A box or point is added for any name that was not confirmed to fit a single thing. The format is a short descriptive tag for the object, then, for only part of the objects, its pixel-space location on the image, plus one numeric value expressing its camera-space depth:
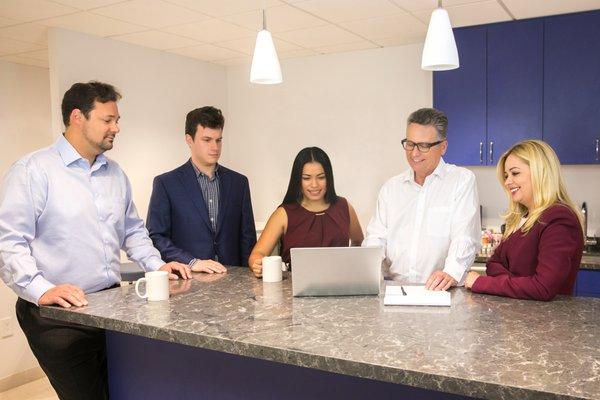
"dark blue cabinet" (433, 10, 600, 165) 3.70
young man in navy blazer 2.70
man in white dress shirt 2.27
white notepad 1.73
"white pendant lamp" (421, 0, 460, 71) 2.07
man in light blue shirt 1.95
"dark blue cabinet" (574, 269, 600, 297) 3.49
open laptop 1.79
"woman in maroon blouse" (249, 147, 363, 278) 2.63
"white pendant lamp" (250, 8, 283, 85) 2.35
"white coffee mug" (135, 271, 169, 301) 1.88
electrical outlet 4.27
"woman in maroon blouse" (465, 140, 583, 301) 1.75
